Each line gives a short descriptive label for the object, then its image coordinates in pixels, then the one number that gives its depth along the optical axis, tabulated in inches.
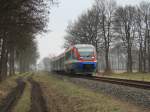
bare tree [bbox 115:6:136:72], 2469.2
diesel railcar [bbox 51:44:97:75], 1429.6
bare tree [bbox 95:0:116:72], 2384.8
